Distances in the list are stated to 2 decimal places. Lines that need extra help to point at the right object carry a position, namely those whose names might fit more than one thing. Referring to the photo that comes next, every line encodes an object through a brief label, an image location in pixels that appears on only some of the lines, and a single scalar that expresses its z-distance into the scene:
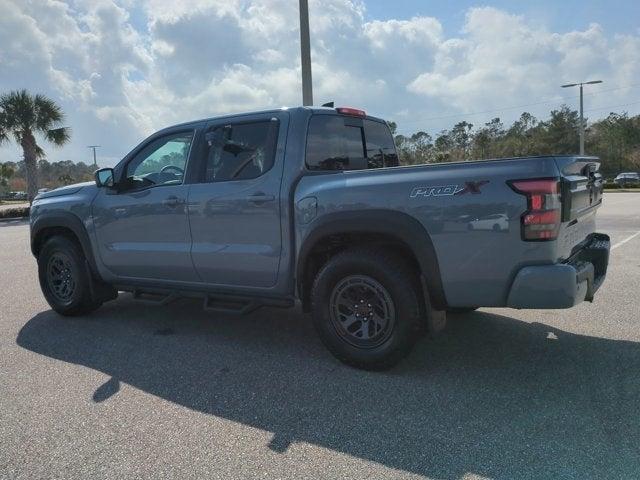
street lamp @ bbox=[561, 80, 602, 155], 34.39
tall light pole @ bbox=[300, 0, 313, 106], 11.16
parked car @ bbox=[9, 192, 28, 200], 80.56
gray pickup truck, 3.40
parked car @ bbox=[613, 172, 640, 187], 47.75
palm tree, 28.47
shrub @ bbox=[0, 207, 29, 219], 27.78
